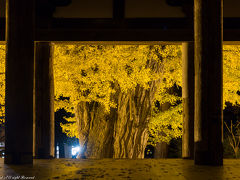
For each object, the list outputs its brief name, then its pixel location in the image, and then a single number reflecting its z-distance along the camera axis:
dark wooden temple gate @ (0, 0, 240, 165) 6.89
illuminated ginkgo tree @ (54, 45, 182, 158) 14.38
